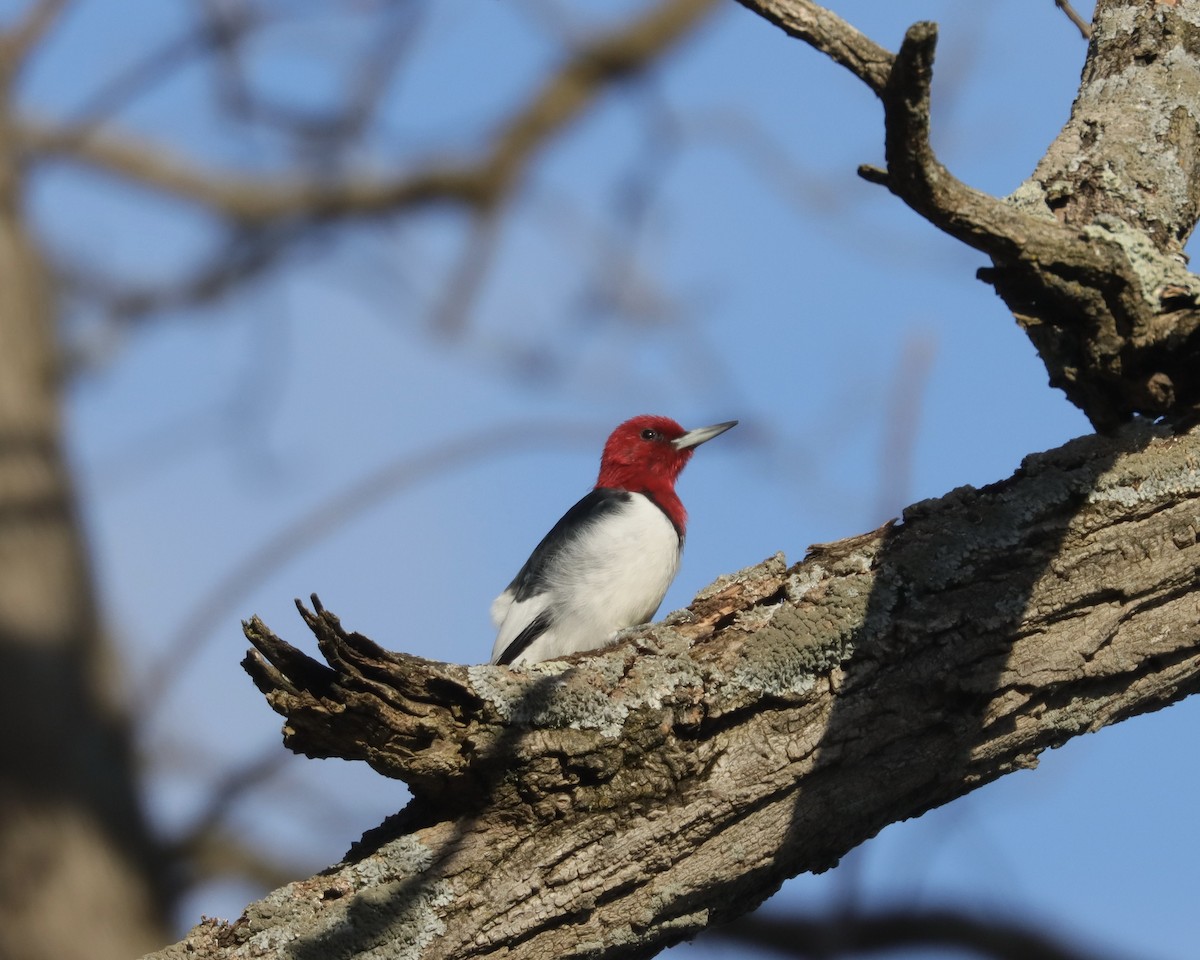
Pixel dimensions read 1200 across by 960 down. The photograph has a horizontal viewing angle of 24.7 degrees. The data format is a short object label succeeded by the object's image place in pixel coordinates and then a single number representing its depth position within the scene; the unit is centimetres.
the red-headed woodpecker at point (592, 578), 959
